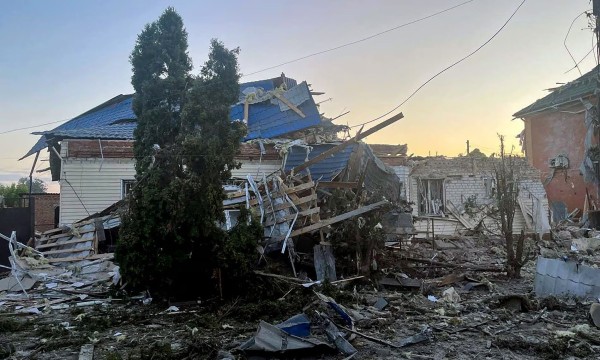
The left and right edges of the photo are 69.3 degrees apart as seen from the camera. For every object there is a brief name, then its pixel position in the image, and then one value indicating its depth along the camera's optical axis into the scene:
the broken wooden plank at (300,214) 9.64
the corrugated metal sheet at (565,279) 7.44
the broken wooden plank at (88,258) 11.72
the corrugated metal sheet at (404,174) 18.67
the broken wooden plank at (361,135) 9.09
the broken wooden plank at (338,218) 9.25
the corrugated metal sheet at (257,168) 15.81
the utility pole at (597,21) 7.31
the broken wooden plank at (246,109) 18.12
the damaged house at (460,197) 19.08
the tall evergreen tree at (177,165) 7.82
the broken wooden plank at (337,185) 10.60
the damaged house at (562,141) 21.19
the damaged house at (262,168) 10.09
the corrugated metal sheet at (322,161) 13.59
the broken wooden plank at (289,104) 17.65
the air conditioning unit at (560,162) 22.22
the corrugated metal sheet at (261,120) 16.20
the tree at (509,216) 10.13
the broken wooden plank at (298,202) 9.93
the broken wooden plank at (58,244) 12.40
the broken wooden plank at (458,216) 19.14
